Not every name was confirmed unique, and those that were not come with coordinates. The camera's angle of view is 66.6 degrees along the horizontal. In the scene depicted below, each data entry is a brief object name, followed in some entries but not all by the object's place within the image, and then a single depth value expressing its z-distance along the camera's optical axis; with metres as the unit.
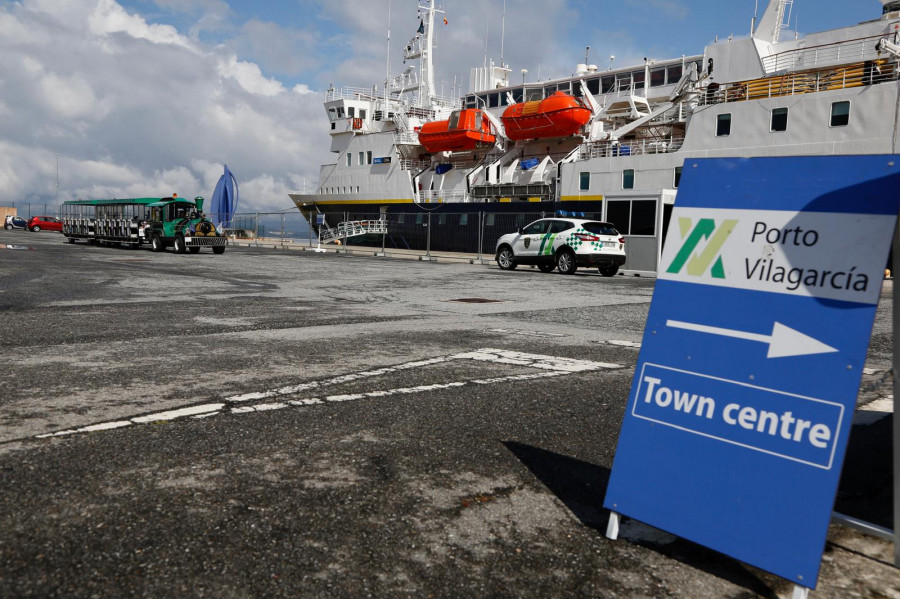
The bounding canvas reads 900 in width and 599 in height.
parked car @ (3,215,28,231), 59.84
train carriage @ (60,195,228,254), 28.05
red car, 58.25
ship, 22.83
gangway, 39.78
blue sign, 2.44
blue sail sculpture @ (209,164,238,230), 39.44
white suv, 20.33
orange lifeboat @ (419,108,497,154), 35.22
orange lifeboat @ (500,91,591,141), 32.06
